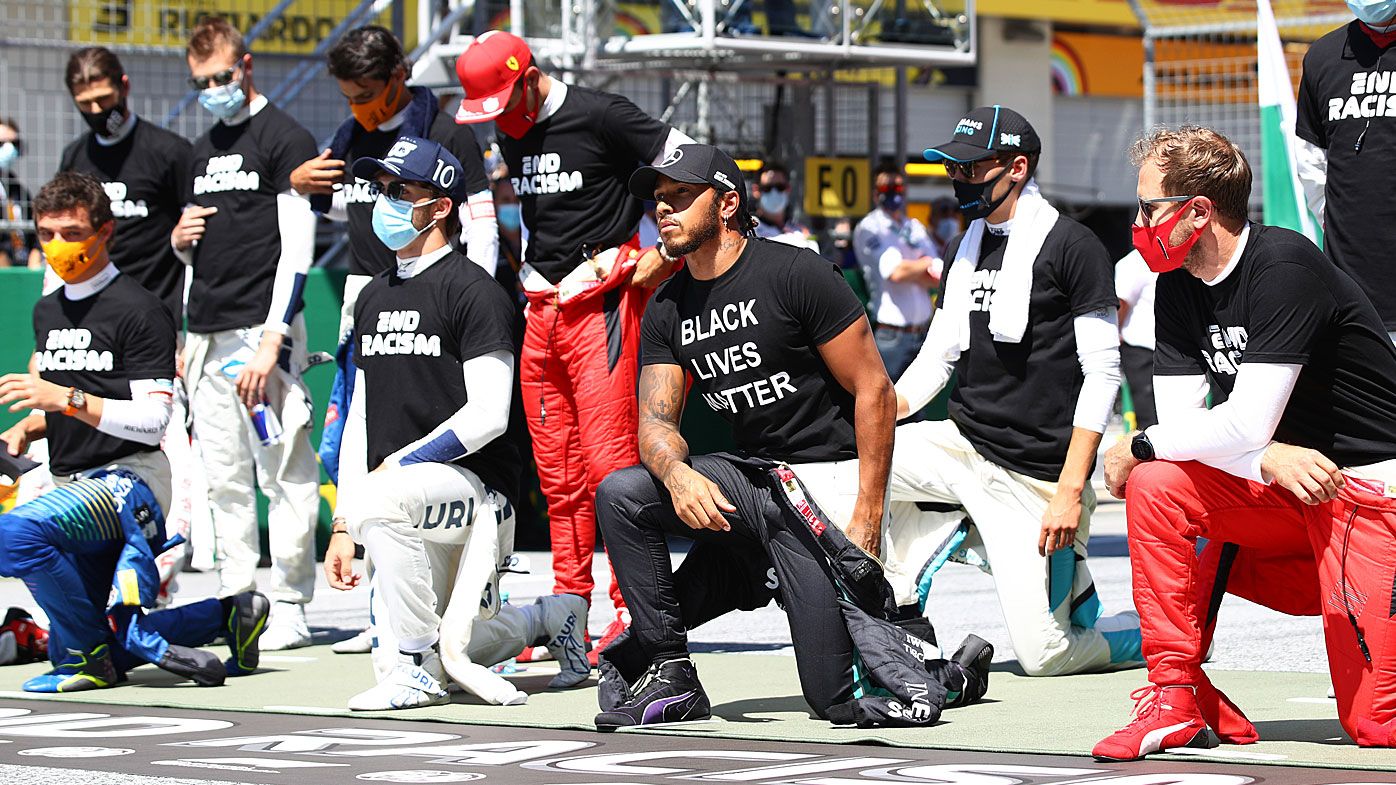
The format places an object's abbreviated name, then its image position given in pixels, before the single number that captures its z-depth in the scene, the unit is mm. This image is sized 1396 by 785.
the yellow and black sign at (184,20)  13507
